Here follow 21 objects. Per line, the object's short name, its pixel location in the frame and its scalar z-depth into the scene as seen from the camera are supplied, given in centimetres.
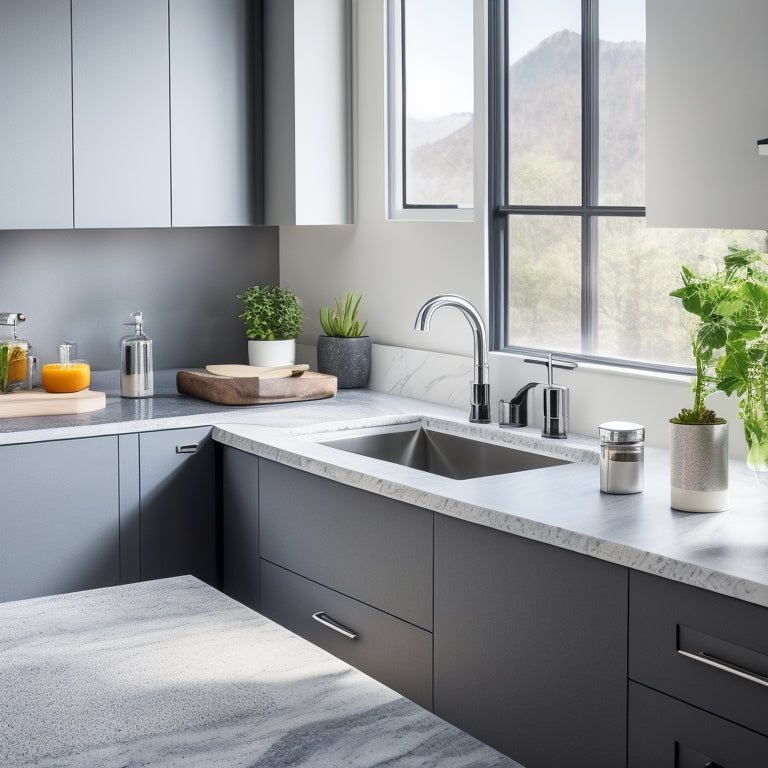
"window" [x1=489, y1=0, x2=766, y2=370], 281
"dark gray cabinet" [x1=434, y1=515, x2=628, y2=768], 194
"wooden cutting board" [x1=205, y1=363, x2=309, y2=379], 358
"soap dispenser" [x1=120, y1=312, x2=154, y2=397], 353
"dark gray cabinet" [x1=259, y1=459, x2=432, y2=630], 242
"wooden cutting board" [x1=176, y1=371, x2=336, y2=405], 345
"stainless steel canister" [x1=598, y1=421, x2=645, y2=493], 224
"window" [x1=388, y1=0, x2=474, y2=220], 342
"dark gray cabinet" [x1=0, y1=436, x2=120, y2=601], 297
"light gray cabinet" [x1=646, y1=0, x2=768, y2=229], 212
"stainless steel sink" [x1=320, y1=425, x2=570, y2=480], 298
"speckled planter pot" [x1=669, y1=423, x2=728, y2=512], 205
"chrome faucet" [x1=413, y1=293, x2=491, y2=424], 312
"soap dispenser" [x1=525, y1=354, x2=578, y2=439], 290
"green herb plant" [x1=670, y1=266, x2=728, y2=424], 199
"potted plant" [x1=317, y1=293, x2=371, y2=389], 374
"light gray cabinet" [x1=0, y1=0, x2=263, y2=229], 333
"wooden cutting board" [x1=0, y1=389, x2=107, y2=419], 324
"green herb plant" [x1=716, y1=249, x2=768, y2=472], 197
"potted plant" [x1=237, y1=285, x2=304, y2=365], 376
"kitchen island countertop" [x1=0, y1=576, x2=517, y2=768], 108
